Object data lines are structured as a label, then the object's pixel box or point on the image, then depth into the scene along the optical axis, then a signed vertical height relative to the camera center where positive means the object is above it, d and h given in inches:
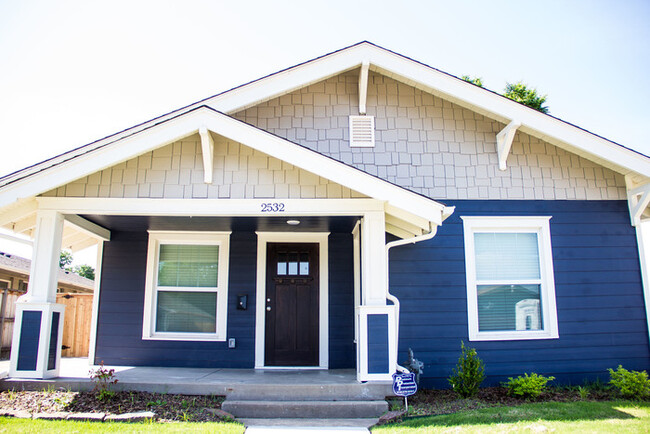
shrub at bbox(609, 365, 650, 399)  241.3 -41.1
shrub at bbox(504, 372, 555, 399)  238.2 -41.5
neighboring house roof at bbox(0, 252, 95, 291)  484.3 +35.0
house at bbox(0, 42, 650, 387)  236.2 +40.8
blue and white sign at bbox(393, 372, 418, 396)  212.5 -36.2
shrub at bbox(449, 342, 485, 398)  241.1 -37.2
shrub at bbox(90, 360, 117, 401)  212.8 -37.4
